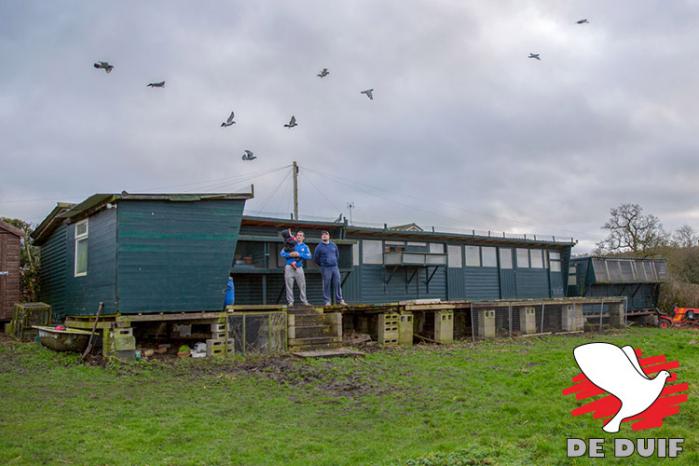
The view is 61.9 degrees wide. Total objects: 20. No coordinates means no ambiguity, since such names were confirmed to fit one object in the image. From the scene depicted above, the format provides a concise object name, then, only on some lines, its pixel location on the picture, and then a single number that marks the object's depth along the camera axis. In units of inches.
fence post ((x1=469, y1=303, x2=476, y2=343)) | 571.3
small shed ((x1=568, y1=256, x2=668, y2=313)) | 857.5
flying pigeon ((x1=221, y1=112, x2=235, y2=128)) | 422.3
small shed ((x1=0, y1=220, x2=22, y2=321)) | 626.2
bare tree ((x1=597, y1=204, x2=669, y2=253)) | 1434.5
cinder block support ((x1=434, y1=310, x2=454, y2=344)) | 558.9
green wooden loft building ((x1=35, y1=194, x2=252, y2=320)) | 395.5
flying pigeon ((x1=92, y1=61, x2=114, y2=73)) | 374.3
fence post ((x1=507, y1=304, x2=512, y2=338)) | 601.1
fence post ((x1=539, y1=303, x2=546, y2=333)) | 652.1
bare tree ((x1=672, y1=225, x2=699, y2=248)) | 1475.5
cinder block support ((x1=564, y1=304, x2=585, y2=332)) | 691.4
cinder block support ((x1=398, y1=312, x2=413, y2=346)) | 521.7
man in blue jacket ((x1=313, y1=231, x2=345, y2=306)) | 479.6
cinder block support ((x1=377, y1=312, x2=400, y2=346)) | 513.7
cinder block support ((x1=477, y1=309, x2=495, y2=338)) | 593.3
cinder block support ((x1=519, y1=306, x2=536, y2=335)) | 639.1
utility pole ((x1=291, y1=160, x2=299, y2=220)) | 983.0
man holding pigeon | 459.8
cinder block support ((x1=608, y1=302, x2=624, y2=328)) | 796.0
